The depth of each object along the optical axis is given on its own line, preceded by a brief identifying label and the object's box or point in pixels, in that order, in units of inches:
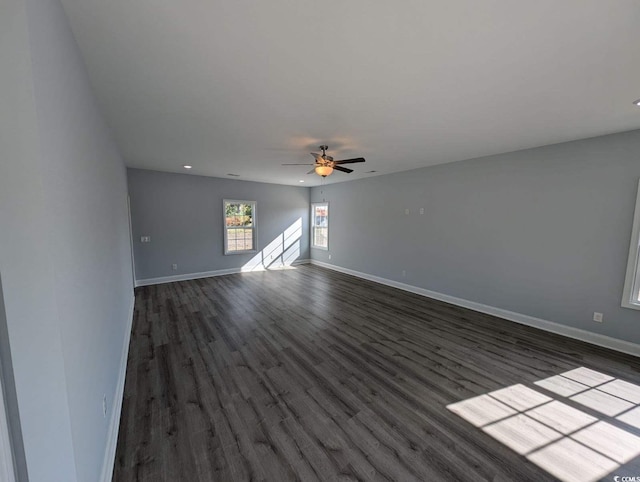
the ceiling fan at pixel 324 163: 134.4
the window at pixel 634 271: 114.3
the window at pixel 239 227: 267.6
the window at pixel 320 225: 310.3
